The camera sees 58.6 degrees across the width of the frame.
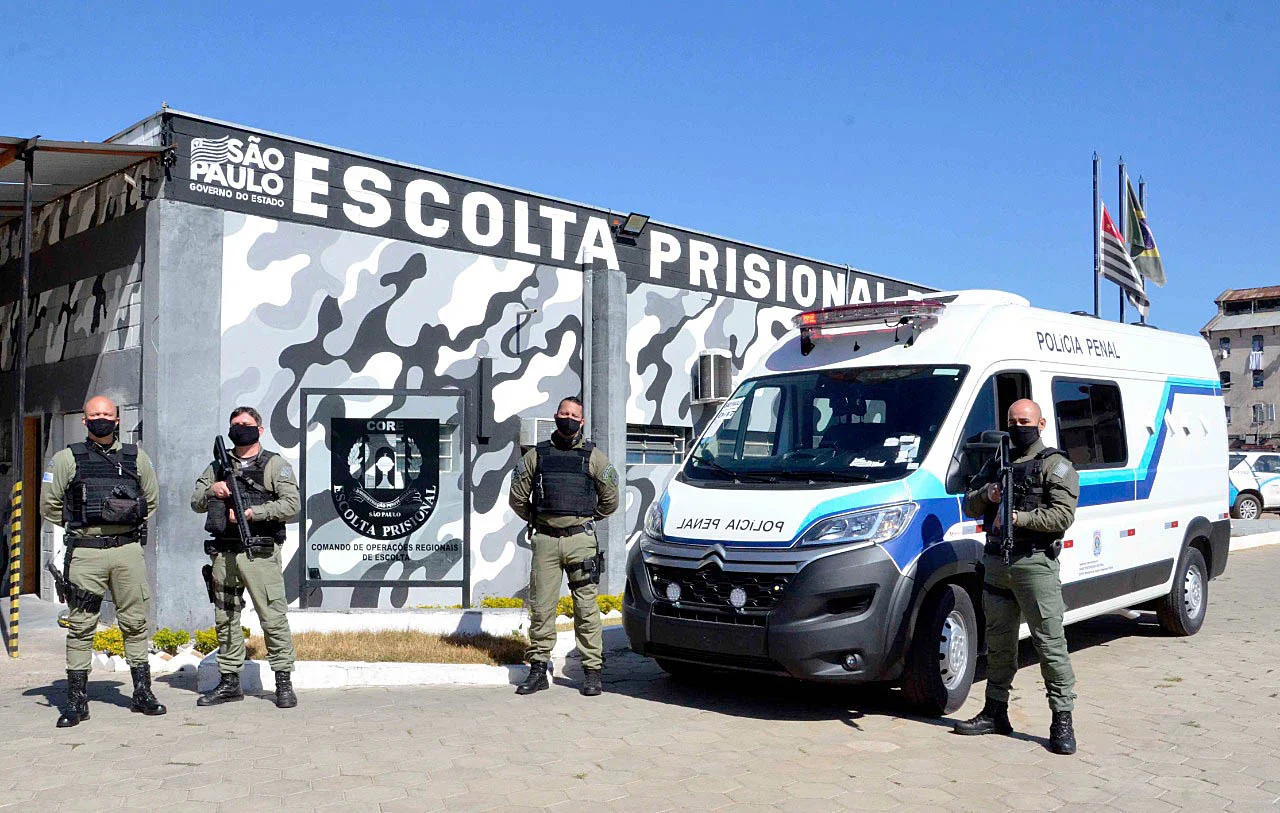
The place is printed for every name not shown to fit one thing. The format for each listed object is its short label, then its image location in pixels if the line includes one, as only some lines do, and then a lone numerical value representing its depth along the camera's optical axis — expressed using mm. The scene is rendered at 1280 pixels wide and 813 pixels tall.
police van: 6527
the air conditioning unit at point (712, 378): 14898
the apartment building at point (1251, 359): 77125
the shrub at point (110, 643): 8680
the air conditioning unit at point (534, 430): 12734
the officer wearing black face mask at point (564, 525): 7754
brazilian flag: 19188
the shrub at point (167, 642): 8711
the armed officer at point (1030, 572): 6125
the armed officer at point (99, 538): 6930
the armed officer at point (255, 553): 7230
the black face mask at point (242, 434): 7273
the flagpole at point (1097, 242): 16531
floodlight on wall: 13914
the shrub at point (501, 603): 10695
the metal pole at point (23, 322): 9312
